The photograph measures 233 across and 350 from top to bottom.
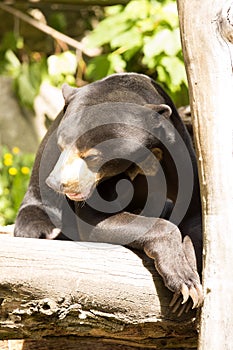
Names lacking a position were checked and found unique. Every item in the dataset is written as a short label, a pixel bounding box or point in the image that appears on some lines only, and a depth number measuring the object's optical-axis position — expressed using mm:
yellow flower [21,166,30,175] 12094
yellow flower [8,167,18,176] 12011
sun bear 5969
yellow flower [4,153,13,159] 12545
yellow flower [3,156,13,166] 12352
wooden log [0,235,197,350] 5605
